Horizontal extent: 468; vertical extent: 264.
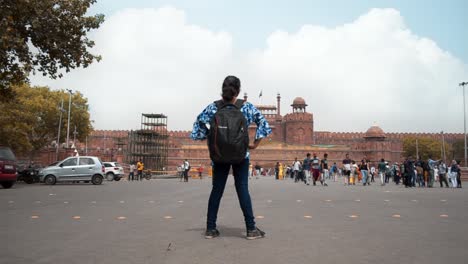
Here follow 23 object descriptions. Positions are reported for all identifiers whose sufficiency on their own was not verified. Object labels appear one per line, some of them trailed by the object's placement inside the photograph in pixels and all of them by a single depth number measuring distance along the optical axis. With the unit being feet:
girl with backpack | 13.78
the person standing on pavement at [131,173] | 87.17
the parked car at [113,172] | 86.22
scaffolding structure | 128.16
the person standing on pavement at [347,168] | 64.64
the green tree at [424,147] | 239.30
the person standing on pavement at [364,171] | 65.46
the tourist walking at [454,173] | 61.72
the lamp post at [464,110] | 144.36
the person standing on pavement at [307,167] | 65.05
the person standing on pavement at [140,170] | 88.74
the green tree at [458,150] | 243.19
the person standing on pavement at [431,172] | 62.21
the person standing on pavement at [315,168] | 60.70
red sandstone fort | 205.36
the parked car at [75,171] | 59.82
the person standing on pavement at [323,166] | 62.77
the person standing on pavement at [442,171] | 62.39
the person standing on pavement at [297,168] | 82.24
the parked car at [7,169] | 48.42
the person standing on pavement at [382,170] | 66.74
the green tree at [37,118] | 104.06
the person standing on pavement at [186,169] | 79.10
